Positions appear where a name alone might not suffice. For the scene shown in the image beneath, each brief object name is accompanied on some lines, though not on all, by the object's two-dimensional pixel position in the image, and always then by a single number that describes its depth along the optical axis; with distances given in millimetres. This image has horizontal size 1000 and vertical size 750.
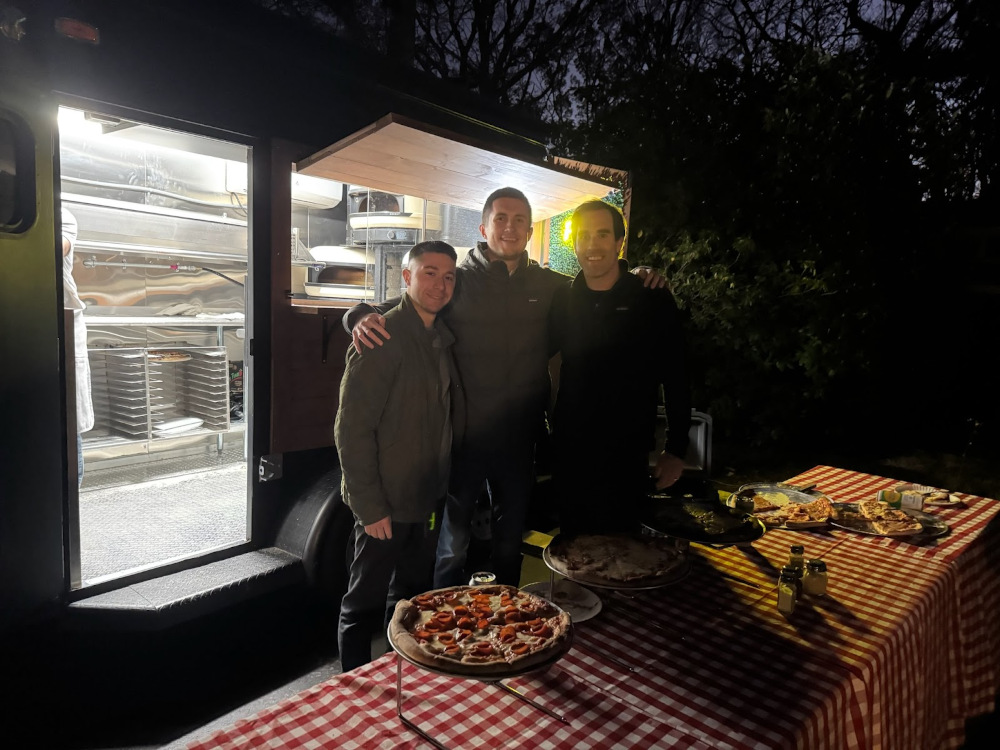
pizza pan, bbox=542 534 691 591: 1960
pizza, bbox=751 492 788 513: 3257
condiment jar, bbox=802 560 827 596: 2211
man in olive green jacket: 2820
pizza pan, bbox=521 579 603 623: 2020
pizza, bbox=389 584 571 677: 1521
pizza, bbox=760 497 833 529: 3016
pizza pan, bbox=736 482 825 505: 3398
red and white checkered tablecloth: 1473
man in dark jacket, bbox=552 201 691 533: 2959
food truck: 2816
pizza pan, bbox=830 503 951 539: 2943
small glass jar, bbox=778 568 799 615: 2061
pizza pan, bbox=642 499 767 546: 2362
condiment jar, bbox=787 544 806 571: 2270
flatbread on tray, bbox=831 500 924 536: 2936
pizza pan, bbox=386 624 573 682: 1474
